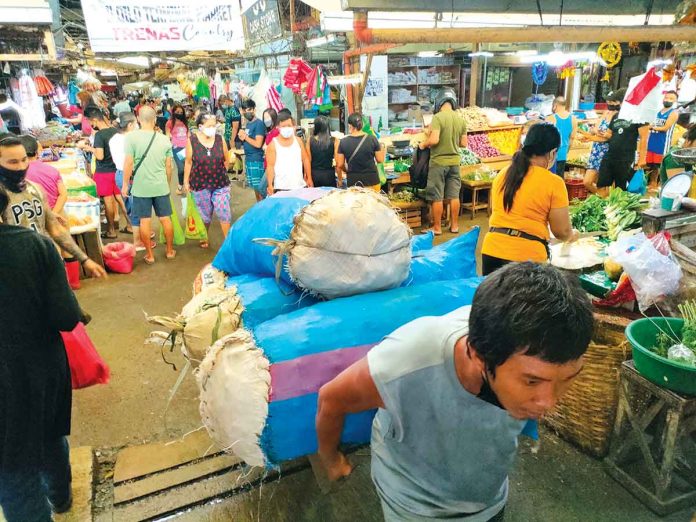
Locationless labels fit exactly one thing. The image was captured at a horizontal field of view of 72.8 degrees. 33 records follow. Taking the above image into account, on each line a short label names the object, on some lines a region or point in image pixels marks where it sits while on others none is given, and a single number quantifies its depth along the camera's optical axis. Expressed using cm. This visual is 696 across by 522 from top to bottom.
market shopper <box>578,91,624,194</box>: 705
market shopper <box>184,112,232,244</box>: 621
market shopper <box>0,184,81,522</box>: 207
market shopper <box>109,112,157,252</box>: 658
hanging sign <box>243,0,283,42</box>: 1113
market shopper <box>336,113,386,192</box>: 645
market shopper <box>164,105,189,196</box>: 858
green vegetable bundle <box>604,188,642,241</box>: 385
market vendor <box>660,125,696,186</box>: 440
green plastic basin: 220
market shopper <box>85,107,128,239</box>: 683
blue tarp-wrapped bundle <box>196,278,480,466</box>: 181
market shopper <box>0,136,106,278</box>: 327
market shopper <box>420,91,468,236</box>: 667
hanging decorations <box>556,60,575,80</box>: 1233
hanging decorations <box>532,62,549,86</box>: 1346
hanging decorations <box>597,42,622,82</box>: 742
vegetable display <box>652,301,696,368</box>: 222
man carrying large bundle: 102
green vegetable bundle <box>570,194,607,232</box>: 414
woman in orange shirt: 311
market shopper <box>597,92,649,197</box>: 670
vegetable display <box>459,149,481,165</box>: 805
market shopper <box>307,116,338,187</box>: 650
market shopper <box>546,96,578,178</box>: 802
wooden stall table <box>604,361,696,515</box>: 235
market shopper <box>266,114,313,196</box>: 621
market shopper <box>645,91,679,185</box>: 838
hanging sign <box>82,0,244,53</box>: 727
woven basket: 268
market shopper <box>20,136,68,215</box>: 475
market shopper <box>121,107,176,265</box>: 593
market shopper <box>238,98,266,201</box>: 843
